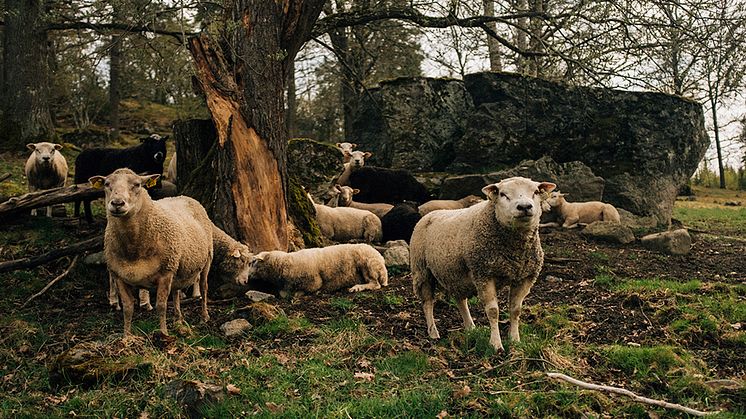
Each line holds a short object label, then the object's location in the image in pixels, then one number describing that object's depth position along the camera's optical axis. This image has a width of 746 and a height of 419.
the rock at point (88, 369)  5.61
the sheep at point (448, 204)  15.31
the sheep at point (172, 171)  15.31
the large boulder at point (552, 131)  17.92
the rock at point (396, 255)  11.71
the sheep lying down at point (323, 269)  9.80
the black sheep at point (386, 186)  16.80
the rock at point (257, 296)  9.33
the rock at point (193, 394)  5.04
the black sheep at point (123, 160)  12.58
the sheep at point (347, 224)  13.77
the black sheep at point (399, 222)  13.59
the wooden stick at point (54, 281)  8.48
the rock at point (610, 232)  13.60
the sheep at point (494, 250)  6.23
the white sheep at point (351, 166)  17.14
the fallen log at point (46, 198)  9.80
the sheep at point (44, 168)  13.14
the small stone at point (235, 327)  7.33
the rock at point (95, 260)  9.77
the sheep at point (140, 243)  6.93
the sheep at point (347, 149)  18.09
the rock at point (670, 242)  12.57
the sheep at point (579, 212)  15.80
